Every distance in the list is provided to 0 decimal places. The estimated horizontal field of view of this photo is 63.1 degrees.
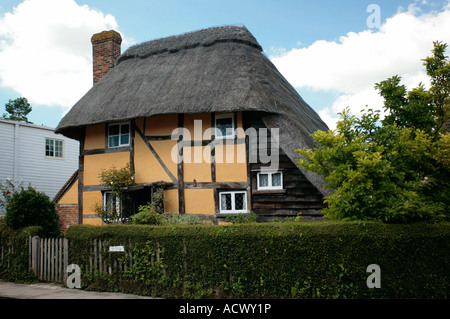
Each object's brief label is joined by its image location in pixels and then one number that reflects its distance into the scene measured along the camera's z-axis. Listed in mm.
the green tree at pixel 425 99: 7379
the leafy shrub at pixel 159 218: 9359
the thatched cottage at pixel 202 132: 9875
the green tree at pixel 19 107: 40969
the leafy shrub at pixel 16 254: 8820
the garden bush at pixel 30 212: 9383
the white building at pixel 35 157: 17938
